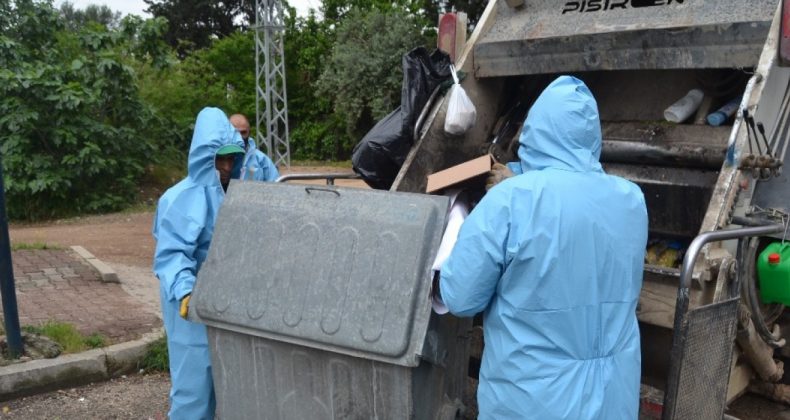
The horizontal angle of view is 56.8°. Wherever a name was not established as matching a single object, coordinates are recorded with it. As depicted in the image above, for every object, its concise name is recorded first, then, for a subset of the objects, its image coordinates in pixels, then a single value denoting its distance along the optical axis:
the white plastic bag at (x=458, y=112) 3.59
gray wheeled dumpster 2.09
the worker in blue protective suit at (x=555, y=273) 1.83
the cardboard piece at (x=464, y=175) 2.47
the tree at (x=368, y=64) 19.62
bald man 3.25
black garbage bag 3.60
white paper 2.05
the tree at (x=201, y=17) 33.47
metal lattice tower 17.34
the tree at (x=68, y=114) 10.41
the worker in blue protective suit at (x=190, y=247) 2.73
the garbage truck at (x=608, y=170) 2.12
